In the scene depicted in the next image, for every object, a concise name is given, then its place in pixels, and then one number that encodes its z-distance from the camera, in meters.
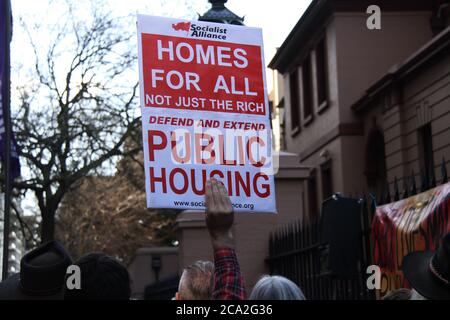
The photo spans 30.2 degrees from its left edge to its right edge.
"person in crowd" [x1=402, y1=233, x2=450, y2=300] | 2.78
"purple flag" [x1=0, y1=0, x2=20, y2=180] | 9.07
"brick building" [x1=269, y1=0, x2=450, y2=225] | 21.31
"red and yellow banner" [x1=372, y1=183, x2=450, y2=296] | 5.80
